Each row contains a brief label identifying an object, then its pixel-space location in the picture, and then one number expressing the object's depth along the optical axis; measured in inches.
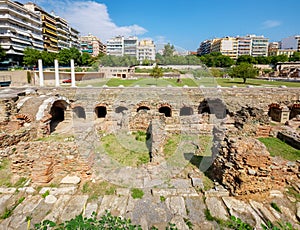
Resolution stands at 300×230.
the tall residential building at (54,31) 2091.2
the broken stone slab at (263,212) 180.5
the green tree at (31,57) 1465.8
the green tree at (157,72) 1376.7
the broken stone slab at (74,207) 182.0
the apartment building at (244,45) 3393.2
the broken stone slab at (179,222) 168.6
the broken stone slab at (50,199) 202.2
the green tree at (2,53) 1370.3
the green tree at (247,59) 2497.7
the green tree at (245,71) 1226.0
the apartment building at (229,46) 3348.9
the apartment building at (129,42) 3372.3
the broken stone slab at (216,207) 184.5
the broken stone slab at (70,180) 234.7
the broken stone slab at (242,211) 177.8
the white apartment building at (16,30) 1588.3
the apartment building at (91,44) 3619.6
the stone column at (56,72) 898.5
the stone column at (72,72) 871.1
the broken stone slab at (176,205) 188.2
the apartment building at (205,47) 3989.4
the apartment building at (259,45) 3427.7
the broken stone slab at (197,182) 227.5
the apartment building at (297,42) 3810.5
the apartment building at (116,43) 3641.7
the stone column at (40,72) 894.4
